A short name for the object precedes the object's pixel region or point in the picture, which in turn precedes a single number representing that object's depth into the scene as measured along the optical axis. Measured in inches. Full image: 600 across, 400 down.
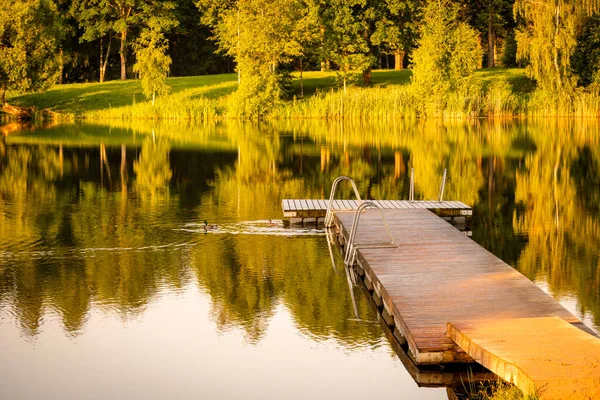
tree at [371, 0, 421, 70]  2586.1
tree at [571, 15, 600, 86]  2425.0
